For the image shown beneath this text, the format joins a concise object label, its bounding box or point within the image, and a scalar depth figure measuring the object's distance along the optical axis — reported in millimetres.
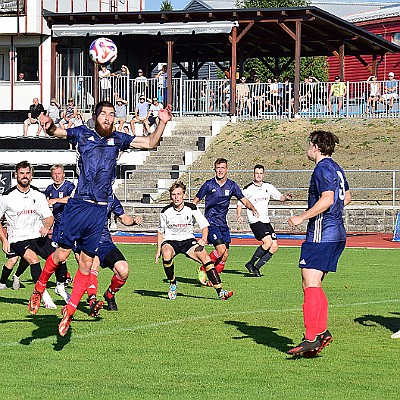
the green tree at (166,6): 85350
